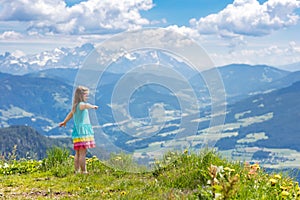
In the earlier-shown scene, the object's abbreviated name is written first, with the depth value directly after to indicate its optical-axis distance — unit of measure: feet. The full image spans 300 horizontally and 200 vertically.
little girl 34.78
